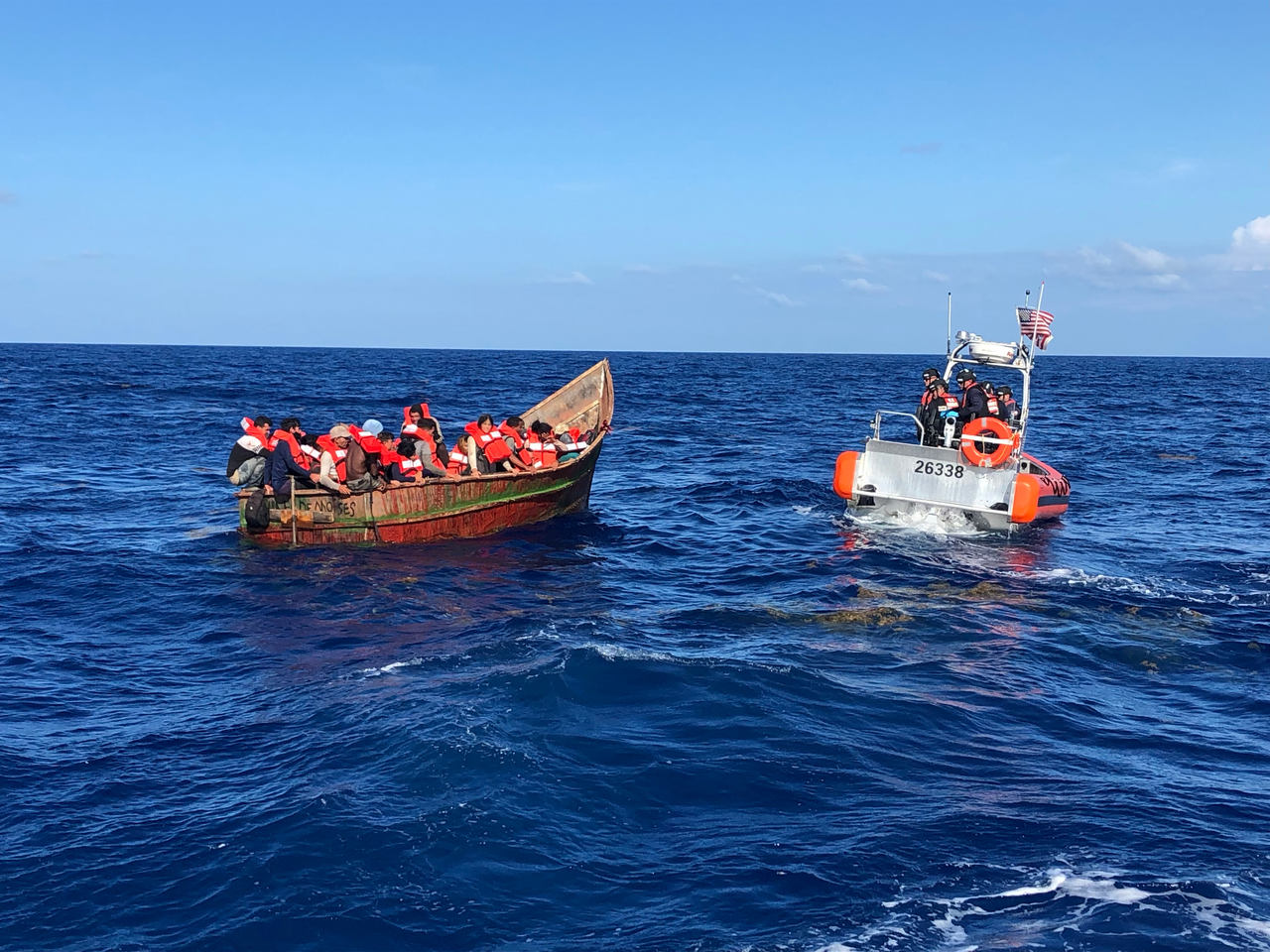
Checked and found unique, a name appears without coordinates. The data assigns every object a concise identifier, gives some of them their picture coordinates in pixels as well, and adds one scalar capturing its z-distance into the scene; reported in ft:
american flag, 62.80
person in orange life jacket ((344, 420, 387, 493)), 58.59
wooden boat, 57.98
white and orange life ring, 59.11
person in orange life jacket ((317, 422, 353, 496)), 58.13
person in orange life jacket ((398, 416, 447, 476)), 61.21
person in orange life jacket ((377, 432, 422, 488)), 60.49
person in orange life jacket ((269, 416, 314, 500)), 56.75
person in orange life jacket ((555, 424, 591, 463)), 69.00
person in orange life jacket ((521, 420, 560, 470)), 66.03
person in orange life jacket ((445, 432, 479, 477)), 63.72
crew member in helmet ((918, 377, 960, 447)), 63.31
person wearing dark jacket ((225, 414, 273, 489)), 58.13
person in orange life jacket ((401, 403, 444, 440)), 61.62
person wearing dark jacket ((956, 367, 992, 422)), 61.72
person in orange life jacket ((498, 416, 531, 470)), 65.67
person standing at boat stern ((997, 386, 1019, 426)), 62.00
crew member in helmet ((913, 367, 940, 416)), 64.34
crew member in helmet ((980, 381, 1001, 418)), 61.57
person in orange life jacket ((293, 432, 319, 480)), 59.57
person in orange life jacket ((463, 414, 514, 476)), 64.49
